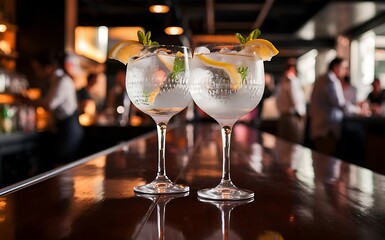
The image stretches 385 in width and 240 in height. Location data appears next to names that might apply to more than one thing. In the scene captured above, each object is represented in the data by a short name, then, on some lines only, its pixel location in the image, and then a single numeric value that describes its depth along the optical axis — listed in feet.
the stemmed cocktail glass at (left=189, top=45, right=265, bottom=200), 2.97
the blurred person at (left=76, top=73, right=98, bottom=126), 23.04
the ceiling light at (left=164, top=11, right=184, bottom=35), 18.48
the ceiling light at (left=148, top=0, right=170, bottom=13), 15.91
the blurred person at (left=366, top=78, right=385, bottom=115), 24.91
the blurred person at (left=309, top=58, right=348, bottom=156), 18.60
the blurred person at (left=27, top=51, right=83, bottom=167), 15.99
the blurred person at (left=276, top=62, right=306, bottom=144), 26.32
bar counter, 2.22
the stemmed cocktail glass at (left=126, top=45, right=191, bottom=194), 3.17
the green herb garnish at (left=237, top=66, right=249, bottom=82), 2.97
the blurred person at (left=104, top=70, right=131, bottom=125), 24.45
